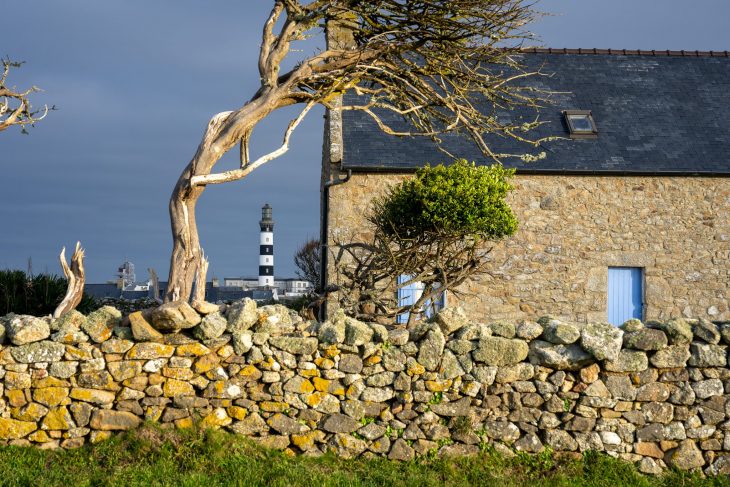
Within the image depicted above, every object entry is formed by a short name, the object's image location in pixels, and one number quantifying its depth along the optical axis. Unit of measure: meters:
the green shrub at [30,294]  14.32
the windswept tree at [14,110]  11.61
